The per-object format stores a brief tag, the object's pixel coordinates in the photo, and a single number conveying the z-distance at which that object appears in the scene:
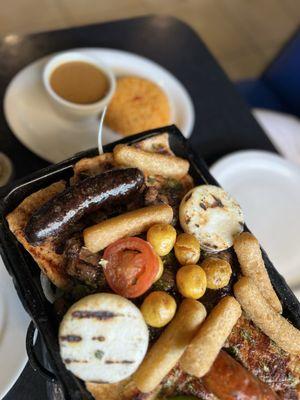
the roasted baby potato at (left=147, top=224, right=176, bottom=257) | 0.30
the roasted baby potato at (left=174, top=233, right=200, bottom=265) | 0.30
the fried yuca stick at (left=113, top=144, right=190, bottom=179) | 0.33
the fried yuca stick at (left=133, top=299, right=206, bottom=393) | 0.26
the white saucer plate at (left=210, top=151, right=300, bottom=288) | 0.48
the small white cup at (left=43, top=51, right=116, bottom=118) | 0.45
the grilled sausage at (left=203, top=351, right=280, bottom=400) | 0.26
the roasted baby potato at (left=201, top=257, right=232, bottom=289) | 0.30
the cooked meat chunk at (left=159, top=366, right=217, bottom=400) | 0.29
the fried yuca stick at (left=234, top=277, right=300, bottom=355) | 0.30
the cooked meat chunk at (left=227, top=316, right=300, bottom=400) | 0.30
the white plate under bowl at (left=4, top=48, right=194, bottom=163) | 0.46
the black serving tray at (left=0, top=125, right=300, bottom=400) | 0.27
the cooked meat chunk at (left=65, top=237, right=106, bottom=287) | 0.29
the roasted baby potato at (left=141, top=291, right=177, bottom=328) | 0.28
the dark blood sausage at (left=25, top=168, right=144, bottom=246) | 0.29
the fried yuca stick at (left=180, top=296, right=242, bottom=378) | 0.26
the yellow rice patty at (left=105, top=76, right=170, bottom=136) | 0.49
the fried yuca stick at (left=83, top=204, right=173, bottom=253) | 0.29
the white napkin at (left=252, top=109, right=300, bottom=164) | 0.62
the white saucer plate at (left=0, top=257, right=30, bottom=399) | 0.32
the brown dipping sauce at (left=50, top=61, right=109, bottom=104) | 0.47
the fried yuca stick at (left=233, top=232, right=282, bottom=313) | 0.31
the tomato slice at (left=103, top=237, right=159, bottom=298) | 0.28
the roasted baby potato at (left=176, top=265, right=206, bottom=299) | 0.29
